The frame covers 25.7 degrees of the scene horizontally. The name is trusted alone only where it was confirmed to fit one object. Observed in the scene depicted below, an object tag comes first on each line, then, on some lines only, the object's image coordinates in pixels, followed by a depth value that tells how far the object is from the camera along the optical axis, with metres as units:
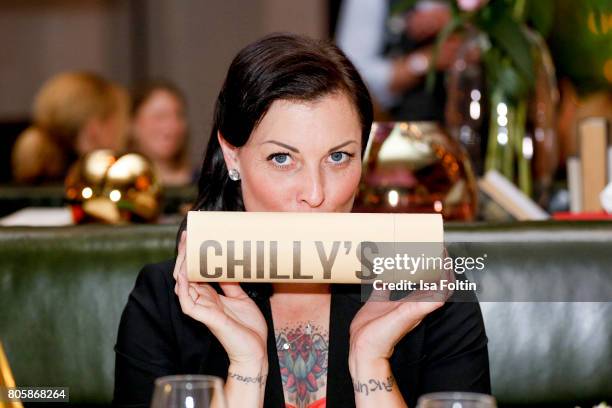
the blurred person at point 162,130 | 5.10
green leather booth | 2.10
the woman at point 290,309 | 1.79
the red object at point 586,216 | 2.26
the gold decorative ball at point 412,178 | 2.36
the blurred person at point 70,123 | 4.20
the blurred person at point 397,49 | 4.13
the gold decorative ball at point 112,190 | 2.45
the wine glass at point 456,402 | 1.26
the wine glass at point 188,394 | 1.30
